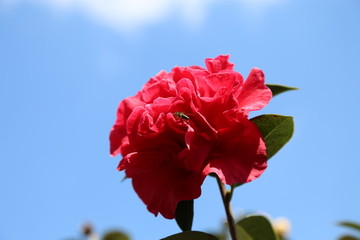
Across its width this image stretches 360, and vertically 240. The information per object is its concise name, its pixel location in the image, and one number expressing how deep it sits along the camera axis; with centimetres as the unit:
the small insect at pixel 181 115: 42
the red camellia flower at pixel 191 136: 42
